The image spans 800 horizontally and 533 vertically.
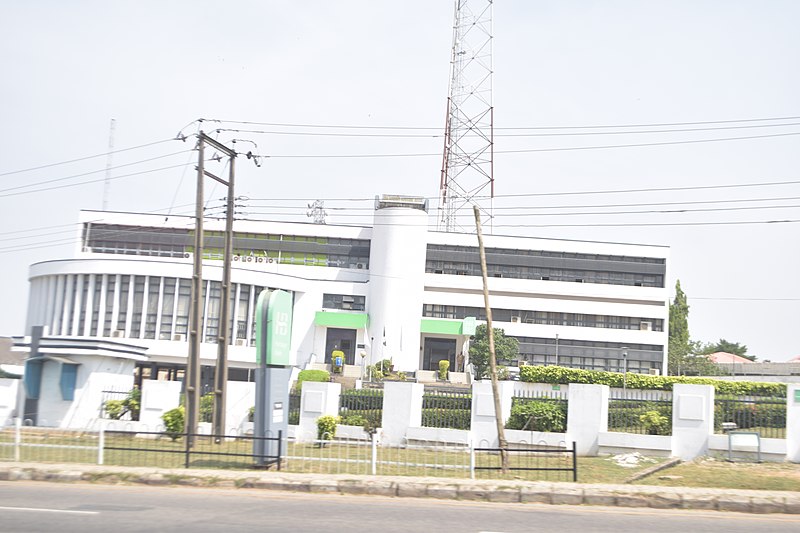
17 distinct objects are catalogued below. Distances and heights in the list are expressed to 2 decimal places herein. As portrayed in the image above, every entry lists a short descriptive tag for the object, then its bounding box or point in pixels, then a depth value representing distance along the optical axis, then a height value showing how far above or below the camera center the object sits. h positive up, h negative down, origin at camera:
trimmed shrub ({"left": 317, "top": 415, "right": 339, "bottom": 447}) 26.64 -2.59
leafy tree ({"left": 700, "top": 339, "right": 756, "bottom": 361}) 116.88 +3.07
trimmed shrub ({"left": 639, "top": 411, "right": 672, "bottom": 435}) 26.41 -1.90
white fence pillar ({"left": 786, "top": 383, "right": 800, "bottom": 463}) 23.70 -1.54
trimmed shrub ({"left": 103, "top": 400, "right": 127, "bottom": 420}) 30.98 -2.75
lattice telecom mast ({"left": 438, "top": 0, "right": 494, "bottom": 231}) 66.38 +18.45
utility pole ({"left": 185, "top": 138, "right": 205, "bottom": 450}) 27.14 +0.87
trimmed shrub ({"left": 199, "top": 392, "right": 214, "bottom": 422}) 33.22 -2.71
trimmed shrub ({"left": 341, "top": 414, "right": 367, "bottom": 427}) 29.53 -2.60
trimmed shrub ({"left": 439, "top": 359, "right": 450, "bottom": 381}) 60.62 -1.09
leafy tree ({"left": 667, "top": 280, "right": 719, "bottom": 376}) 75.44 +1.74
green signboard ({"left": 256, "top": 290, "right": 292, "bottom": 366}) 20.41 +0.37
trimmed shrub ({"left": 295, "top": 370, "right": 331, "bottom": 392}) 49.41 -1.74
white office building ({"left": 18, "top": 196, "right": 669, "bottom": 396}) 60.72 +5.26
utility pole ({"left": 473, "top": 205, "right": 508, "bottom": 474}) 21.91 -0.10
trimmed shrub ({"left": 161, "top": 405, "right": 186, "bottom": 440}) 27.42 -2.72
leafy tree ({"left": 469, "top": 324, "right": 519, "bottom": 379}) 60.62 +0.59
